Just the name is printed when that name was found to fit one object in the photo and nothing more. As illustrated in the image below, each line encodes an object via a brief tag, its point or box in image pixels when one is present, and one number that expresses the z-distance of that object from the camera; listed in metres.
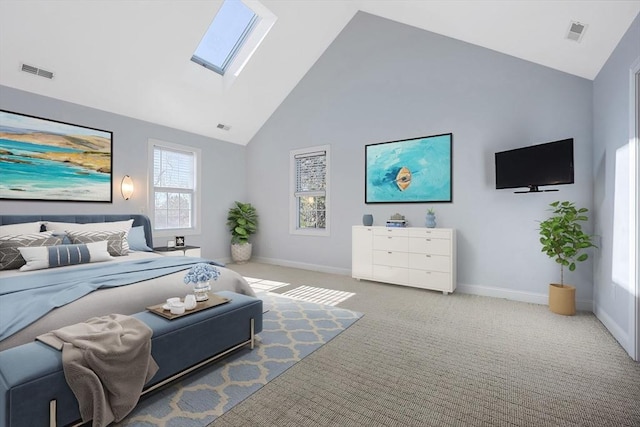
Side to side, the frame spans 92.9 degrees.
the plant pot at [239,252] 6.30
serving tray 1.98
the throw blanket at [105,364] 1.45
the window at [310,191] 5.67
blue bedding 1.79
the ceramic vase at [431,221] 4.31
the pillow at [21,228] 3.22
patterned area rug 1.69
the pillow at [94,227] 3.56
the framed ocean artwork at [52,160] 3.67
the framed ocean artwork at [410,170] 4.36
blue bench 1.30
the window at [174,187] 5.25
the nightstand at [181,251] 4.65
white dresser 4.06
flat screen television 3.22
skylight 4.57
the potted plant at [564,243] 3.20
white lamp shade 4.68
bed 1.80
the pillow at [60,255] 2.88
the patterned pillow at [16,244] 2.90
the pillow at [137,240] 4.07
